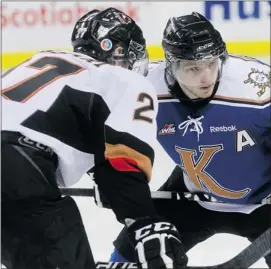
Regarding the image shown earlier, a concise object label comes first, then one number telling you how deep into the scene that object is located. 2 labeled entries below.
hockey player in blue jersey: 9.83
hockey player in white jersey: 9.17
